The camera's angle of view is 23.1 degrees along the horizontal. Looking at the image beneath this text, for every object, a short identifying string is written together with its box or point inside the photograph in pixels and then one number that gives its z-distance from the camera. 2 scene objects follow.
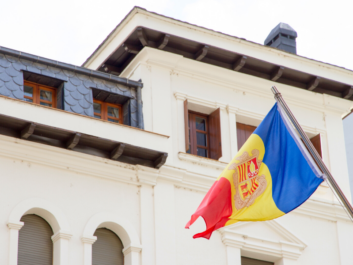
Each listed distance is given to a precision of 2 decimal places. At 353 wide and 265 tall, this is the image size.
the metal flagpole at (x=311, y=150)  13.30
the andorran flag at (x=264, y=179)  14.29
